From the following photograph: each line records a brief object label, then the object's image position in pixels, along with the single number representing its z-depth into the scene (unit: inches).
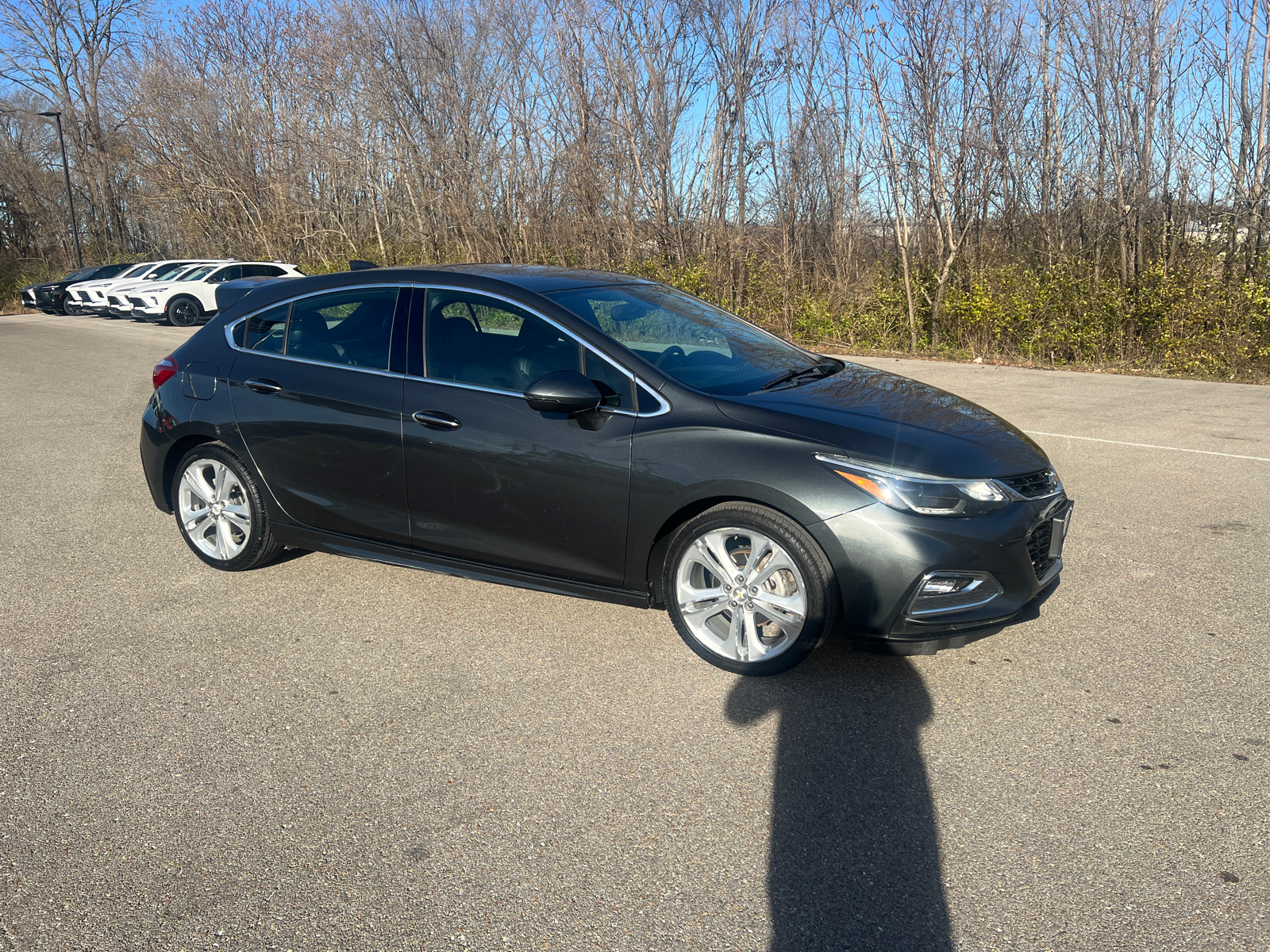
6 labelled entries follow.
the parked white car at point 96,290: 1187.3
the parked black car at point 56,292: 1348.4
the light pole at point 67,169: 1660.4
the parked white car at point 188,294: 1062.4
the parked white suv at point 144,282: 1105.4
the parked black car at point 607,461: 148.9
